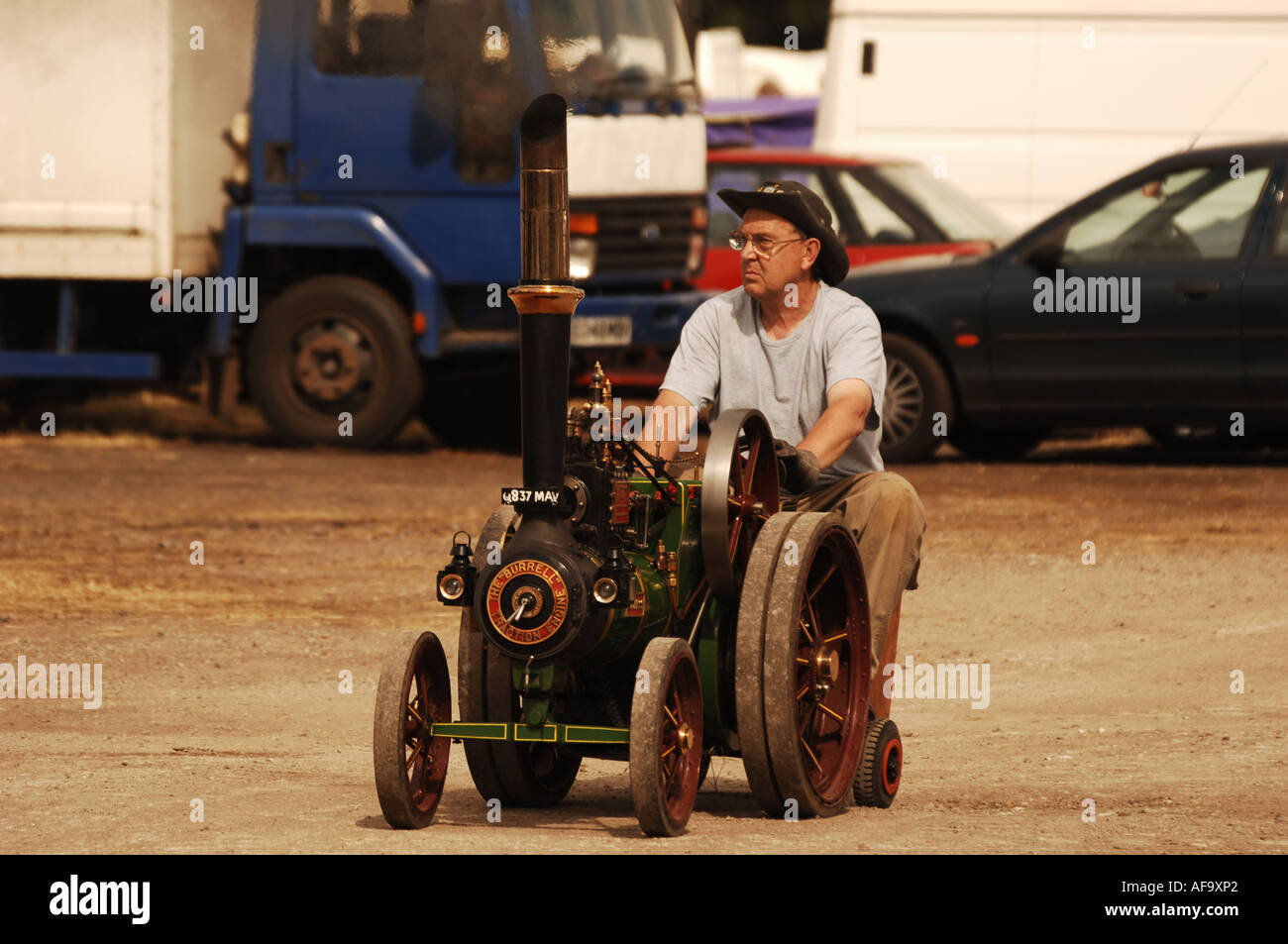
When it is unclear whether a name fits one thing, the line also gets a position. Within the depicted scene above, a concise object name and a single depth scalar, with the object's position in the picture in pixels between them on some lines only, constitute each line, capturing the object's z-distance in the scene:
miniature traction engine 5.49
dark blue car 13.23
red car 15.81
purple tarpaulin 24.61
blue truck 14.92
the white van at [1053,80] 17.61
